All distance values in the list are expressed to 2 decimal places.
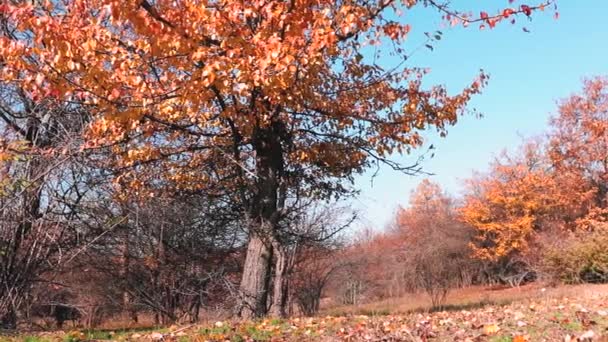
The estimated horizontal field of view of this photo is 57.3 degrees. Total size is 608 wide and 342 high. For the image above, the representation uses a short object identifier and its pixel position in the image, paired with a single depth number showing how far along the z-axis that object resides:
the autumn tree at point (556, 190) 32.28
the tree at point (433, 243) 22.64
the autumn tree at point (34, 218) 6.69
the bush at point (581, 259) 23.12
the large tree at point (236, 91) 5.77
